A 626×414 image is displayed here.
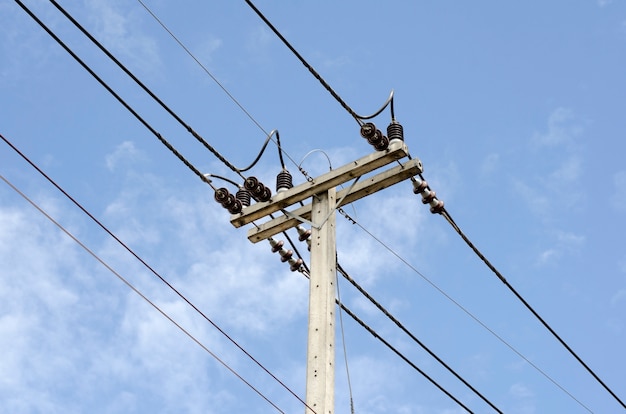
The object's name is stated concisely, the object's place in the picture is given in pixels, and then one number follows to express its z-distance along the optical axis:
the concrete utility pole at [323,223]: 9.98
